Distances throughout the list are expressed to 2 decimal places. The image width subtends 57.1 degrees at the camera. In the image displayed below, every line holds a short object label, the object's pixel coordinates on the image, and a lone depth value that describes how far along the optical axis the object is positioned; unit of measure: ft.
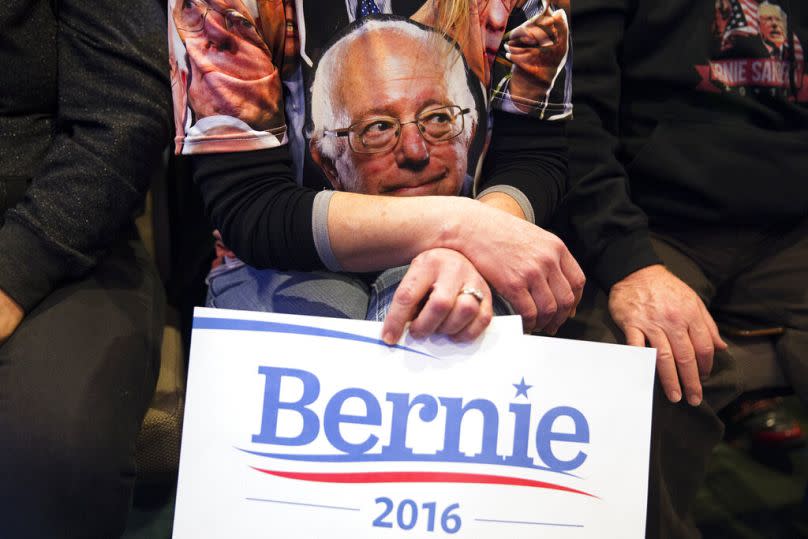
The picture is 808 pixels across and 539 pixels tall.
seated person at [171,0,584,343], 2.84
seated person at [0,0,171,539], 2.74
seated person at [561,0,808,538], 3.92
